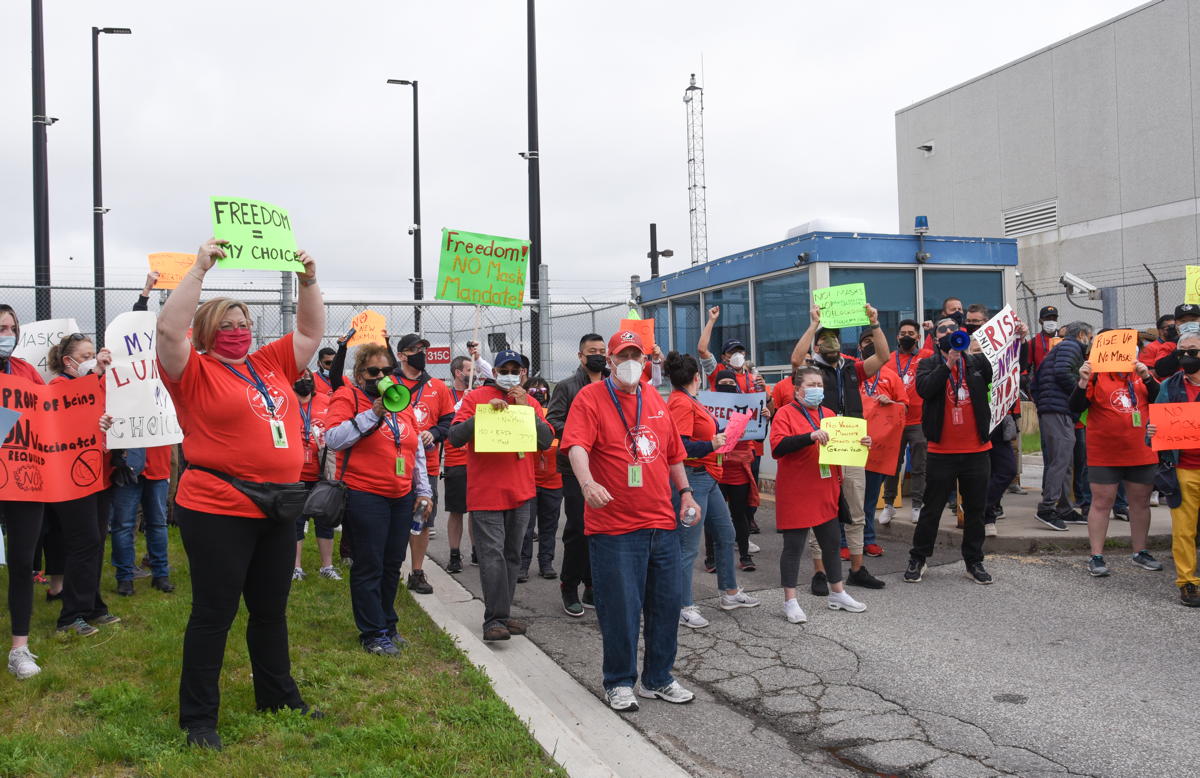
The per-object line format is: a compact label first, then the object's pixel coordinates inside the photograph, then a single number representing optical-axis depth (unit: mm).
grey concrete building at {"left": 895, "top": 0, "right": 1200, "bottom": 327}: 24266
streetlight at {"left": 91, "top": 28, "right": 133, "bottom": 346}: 15156
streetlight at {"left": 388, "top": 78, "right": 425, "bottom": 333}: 22461
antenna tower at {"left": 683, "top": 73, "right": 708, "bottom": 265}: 41500
